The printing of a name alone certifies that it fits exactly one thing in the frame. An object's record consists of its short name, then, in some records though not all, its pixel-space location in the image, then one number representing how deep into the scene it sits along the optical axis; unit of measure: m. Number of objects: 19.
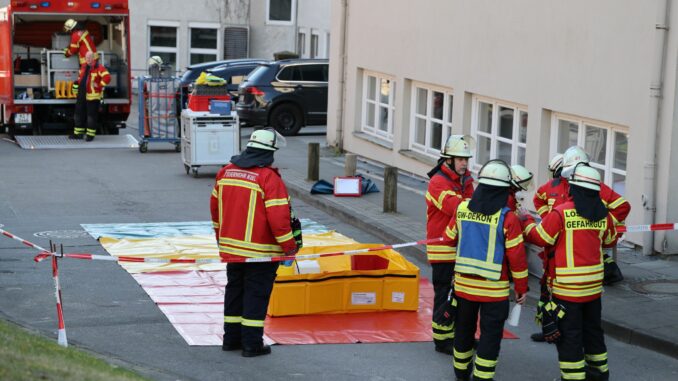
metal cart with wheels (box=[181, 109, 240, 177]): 19.83
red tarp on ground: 10.16
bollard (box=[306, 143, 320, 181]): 18.84
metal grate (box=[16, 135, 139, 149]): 24.39
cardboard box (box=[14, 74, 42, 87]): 25.03
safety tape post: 9.31
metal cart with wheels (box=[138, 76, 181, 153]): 23.17
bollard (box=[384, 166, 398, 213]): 16.08
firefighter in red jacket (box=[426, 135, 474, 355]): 9.67
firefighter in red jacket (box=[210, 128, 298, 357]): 9.37
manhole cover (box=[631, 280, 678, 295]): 11.76
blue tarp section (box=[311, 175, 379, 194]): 17.94
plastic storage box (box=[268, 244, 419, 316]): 10.68
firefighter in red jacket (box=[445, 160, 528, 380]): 8.44
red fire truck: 24.66
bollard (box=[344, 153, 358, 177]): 18.09
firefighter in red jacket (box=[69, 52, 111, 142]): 24.20
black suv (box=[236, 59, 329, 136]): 26.78
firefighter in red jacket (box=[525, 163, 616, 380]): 8.52
